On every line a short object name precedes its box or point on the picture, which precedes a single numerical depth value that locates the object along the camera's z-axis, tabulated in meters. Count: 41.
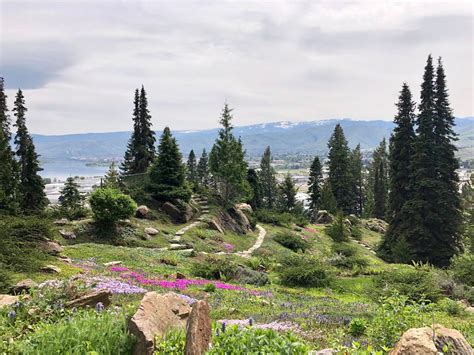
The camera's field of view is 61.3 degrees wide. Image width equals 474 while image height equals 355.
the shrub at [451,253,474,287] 20.41
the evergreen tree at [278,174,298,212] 75.38
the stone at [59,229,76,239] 25.64
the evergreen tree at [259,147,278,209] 93.36
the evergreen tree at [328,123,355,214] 74.69
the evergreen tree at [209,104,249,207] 44.59
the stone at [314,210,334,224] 63.64
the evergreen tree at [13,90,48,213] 47.94
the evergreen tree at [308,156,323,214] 76.38
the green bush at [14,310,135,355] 5.22
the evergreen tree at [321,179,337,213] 66.19
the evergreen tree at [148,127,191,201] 37.60
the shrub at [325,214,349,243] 46.31
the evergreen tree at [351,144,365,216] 84.19
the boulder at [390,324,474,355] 5.01
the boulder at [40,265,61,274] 13.55
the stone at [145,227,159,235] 30.03
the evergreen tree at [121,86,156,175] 58.97
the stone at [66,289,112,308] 7.84
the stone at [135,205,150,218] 33.41
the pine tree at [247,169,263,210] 64.19
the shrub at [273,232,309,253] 40.25
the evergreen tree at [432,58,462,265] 36.94
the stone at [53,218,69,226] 27.02
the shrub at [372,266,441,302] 14.35
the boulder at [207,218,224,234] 37.61
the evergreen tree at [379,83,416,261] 40.85
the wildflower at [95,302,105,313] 6.82
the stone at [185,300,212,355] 5.05
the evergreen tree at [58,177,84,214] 59.17
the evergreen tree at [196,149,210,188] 112.69
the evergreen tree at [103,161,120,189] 37.53
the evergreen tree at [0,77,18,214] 34.16
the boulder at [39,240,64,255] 16.00
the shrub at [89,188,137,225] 26.78
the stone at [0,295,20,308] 7.67
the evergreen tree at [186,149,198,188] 111.62
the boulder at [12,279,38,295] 9.82
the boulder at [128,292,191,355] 5.46
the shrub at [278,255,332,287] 19.06
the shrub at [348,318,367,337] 8.91
